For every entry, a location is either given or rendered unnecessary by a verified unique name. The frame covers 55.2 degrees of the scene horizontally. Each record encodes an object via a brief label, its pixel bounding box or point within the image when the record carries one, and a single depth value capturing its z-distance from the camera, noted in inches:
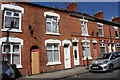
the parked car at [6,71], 202.8
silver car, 377.2
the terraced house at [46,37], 389.7
